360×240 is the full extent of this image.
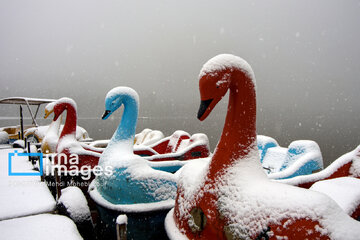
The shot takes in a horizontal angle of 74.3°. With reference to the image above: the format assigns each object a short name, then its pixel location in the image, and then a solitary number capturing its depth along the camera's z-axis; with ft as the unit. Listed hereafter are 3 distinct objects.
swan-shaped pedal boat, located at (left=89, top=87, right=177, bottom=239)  7.99
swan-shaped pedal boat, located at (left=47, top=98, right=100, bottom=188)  11.95
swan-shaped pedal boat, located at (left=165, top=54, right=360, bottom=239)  3.95
